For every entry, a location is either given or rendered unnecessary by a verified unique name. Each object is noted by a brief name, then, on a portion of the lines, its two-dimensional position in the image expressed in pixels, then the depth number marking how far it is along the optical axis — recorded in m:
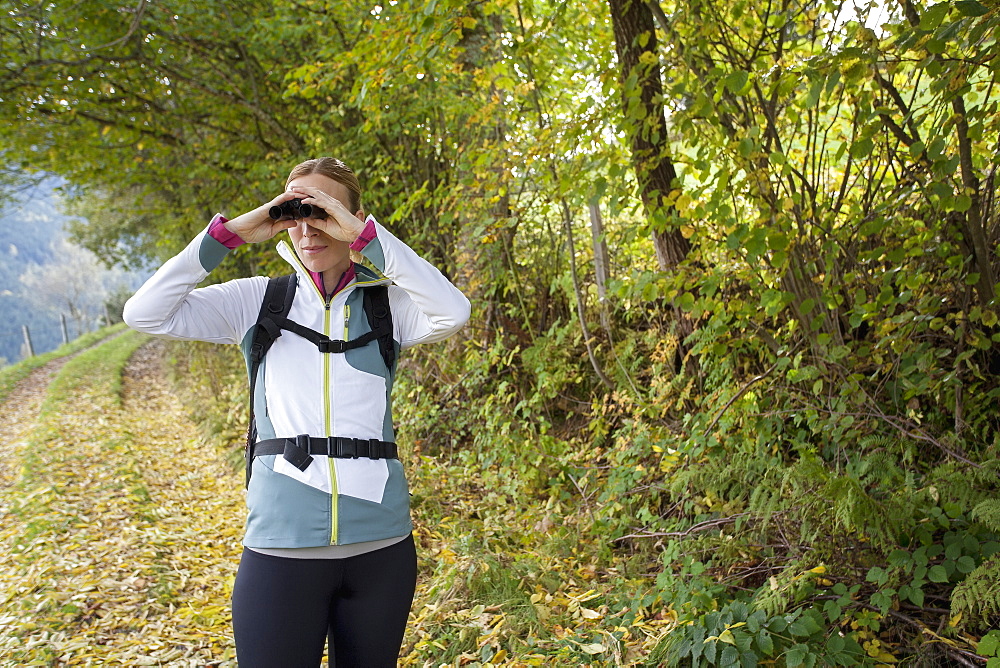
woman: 1.92
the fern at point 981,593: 2.55
